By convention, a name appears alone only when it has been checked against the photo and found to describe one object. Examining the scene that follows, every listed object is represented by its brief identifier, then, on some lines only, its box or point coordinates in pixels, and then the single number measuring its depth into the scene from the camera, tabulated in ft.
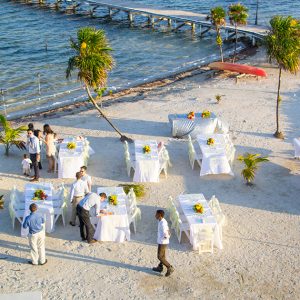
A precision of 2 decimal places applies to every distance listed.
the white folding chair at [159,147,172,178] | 42.95
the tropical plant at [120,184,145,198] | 39.89
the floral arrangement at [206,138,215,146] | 44.33
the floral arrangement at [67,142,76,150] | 44.18
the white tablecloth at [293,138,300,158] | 45.02
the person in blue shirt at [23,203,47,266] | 30.82
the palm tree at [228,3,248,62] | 80.32
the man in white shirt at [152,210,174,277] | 30.45
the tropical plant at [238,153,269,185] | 41.08
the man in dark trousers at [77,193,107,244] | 33.13
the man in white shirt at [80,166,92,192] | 35.91
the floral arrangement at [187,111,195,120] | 49.69
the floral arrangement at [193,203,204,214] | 34.82
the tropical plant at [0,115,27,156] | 46.21
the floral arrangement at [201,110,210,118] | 49.88
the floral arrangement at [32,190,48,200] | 36.27
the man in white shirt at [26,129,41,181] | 41.84
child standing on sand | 42.45
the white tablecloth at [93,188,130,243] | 34.30
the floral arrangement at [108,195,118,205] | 35.58
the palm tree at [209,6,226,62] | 76.68
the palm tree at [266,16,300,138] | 46.36
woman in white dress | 43.45
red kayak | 68.60
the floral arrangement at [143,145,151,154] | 43.49
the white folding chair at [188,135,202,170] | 44.02
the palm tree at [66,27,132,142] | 46.36
